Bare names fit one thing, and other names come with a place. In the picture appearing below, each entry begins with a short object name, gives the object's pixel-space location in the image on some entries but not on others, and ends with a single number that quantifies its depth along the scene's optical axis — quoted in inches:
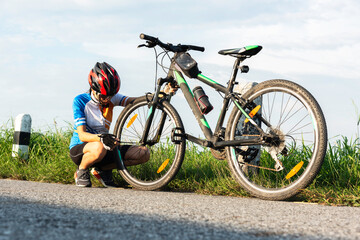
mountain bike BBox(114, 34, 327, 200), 165.3
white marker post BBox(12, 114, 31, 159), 299.6
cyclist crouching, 205.8
